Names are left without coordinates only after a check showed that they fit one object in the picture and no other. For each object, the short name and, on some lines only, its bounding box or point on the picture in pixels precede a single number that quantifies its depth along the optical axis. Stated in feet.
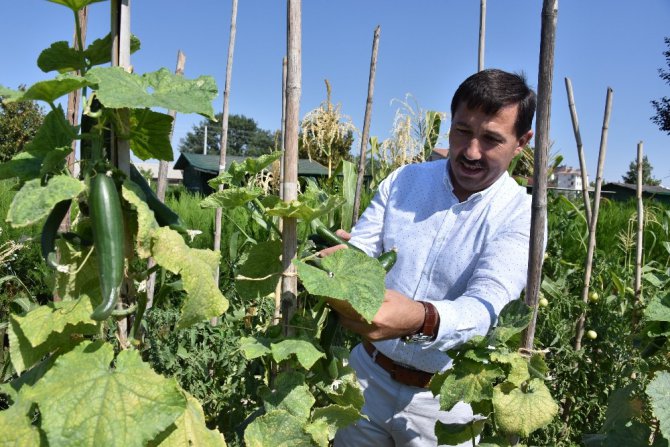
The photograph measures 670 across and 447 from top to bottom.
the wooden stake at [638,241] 9.98
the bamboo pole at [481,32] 10.51
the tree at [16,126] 52.03
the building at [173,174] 132.67
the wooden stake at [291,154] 4.02
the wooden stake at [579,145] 8.87
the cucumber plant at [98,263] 3.20
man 5.95
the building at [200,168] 61.04
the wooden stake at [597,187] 9.39
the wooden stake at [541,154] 4.64
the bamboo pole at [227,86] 11.33
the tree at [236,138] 223.71
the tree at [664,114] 101.43
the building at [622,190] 96.58
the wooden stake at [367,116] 10.56
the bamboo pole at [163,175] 8.56
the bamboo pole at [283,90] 12.12
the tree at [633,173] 150.82
